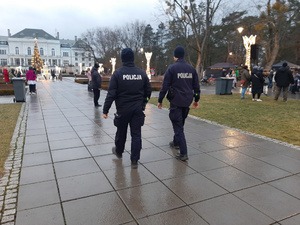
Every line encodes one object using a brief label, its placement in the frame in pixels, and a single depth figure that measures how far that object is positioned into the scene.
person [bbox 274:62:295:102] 10.72
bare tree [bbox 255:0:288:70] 25.12
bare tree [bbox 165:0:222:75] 22.69
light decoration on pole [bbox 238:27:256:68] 15.11
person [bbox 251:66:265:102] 11.68
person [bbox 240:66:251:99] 12.32
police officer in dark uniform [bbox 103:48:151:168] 3.54
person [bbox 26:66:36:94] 13.90
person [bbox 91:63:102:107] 9.90
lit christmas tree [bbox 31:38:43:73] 53.50
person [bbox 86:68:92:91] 16.70
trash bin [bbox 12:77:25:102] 11.39
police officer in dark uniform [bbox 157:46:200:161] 3.95
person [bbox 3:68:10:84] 21.72
